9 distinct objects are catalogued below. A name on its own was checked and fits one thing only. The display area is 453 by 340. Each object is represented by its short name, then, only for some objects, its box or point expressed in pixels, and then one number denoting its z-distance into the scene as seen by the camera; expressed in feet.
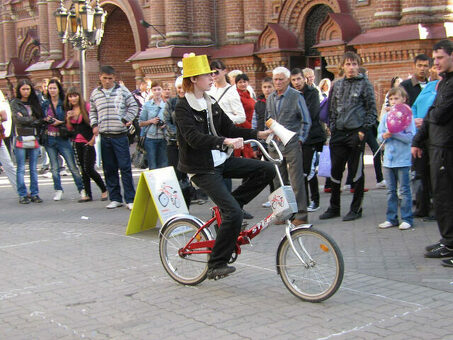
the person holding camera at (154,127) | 33.71
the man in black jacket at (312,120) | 29.07
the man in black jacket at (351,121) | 26.84
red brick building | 44.45
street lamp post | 52.85
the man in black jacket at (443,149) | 20.33
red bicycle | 16.48
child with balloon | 25.26
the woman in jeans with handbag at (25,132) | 37.60
